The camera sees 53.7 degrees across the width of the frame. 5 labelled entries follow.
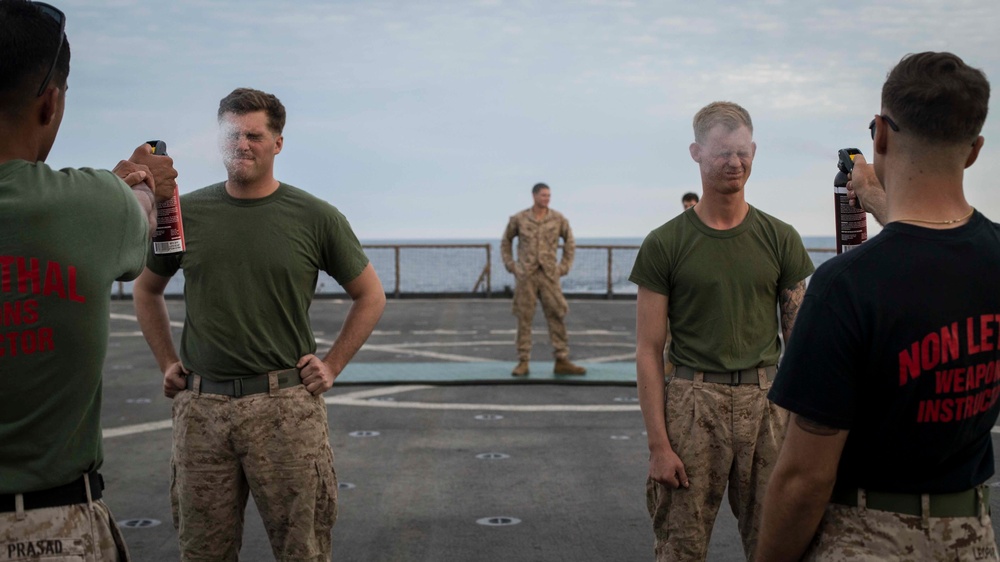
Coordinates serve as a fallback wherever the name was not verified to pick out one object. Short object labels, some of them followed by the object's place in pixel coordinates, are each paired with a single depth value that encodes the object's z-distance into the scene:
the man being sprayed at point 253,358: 3.74
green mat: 11.62
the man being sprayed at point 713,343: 3.67
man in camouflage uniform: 12.16
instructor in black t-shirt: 2.12
